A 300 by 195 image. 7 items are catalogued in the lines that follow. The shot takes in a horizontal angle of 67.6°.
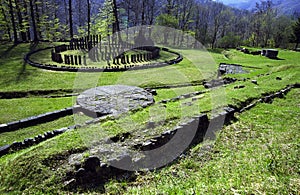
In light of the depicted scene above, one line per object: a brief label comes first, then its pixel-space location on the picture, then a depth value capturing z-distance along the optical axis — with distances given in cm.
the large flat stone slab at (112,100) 996
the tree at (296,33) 4519
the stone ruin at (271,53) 3275
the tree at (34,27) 2926
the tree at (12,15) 2824
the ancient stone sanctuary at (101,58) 1895
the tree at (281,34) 5606
